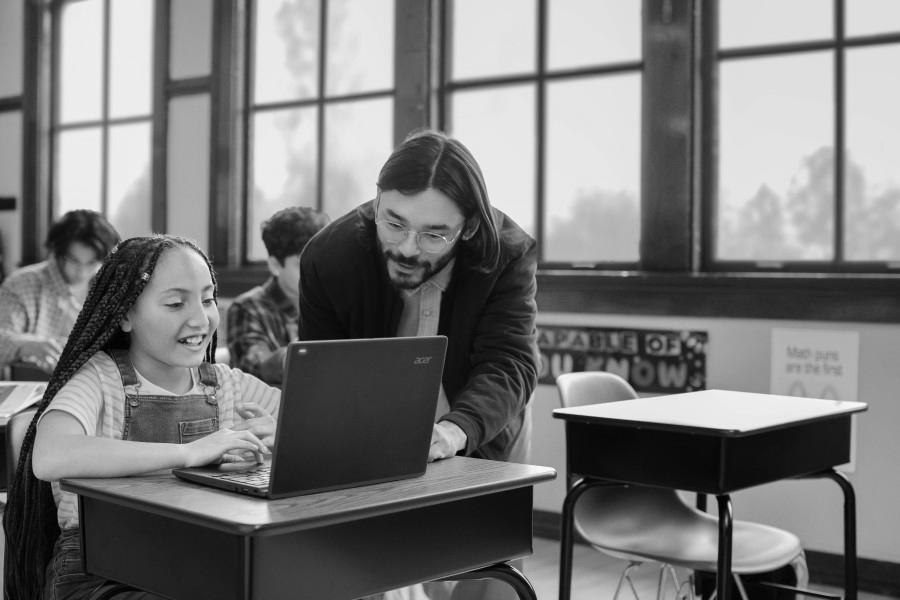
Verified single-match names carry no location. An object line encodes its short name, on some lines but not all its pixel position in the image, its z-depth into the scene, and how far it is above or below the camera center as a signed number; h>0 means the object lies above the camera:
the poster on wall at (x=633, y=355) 4.05 -0.23
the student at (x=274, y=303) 3.65 -0.04
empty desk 2.39 -0.34
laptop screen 1.47 -0.17
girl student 1.78 -0.18
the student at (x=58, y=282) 4.72 +0.03
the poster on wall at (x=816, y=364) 3.72 -0.23
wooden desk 1.42 -0.34
